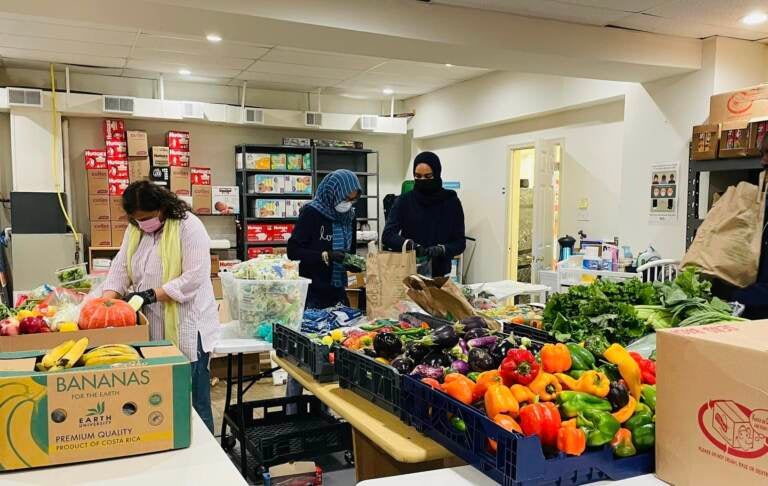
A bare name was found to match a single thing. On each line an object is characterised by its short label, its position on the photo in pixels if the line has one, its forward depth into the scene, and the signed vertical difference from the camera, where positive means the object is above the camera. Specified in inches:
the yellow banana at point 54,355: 55.7 -15.7
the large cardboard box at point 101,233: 250.2 -17.5
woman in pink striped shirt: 105.9 -14.3
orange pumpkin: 74.9 -15.7
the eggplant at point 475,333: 74.7 -17.3
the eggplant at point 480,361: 65.9 -18.3
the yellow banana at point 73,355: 55.8 -15.7
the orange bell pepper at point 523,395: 53.9 -17.9
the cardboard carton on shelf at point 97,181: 248.7 +4.2
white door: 203.8 -3.6
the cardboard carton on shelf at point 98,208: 248.8 -6.9
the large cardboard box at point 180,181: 266.4 +5.1
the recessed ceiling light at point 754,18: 149.2 +45.9
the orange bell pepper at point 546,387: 54.8 -17.7
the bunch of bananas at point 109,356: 57.8 -16.2
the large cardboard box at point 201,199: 270.7 -2.9
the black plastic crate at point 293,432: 113.6 -47.9
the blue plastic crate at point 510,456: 47.9 -22.2
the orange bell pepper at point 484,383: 57.9 -18.2
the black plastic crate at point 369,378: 67.1 -22.1
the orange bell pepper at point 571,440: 49.4 -20.1
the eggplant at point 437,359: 69.1 -19.2
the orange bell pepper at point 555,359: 60.3 -16.4
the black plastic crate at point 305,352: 81.7 -23.2
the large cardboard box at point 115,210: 252.1 -7.8
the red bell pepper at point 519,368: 57.4 -16.7
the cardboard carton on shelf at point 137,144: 256.1 +20.7
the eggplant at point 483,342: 70.4 -17.3
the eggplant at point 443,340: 72.7 -17.6
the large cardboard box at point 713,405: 44.6 -16.4
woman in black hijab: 152.9 -5.8
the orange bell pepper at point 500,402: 52.3 -18.2
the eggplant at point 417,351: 71.9 -18.9
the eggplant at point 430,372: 64.4 -19.2
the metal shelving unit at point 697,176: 153.6 +6.2
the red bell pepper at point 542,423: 50.1 -19.1
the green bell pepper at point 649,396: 57.6 -19.2
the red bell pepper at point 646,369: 61.9 -18.1
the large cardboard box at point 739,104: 148.6 +24.4
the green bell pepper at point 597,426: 51.1 -19.7
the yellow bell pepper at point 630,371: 58.8 -17.1
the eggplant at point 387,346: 75.9 -19.3
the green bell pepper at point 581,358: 61.7 -16.9
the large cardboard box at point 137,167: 258.2 +10.5
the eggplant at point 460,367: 66.4 -19.1
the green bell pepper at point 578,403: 52.6 -18.4
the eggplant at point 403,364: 68.7 -19.7
